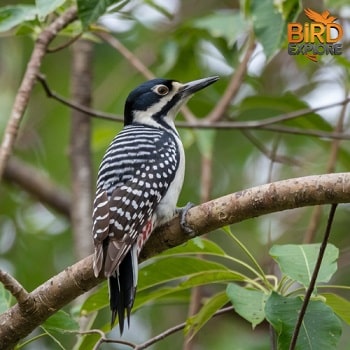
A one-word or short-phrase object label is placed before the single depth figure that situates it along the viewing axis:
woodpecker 6.45
